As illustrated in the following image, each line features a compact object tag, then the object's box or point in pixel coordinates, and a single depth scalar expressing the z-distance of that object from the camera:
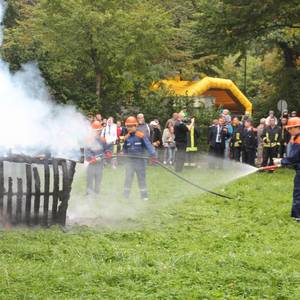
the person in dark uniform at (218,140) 21.02
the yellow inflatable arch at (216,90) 35.12
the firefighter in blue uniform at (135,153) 13.48
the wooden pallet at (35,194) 9.67
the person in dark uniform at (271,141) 19.75
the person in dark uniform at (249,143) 20.67
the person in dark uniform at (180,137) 20.33
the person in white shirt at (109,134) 15.02
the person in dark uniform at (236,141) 21.16
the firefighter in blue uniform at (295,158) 11.21
